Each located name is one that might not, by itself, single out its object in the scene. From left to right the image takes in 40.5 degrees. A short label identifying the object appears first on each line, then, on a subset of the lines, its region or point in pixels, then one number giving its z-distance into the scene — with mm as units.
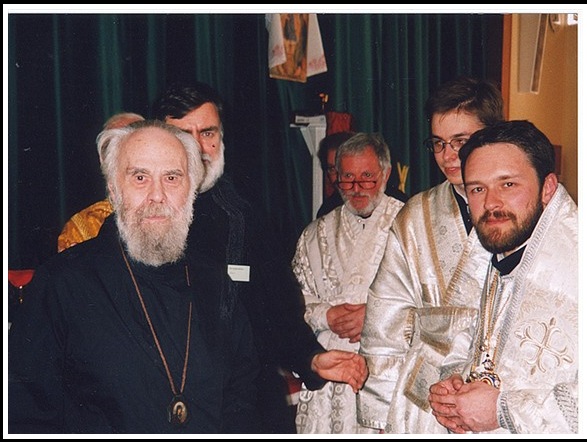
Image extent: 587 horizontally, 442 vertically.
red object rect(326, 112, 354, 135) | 2377
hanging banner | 2285
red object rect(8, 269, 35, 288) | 2156
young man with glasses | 2189
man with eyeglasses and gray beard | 2375
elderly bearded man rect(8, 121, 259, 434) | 1972
